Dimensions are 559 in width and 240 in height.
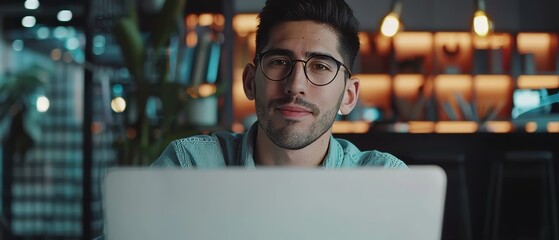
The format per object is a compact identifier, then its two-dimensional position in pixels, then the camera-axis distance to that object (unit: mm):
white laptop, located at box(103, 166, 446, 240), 741
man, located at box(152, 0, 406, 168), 1269
